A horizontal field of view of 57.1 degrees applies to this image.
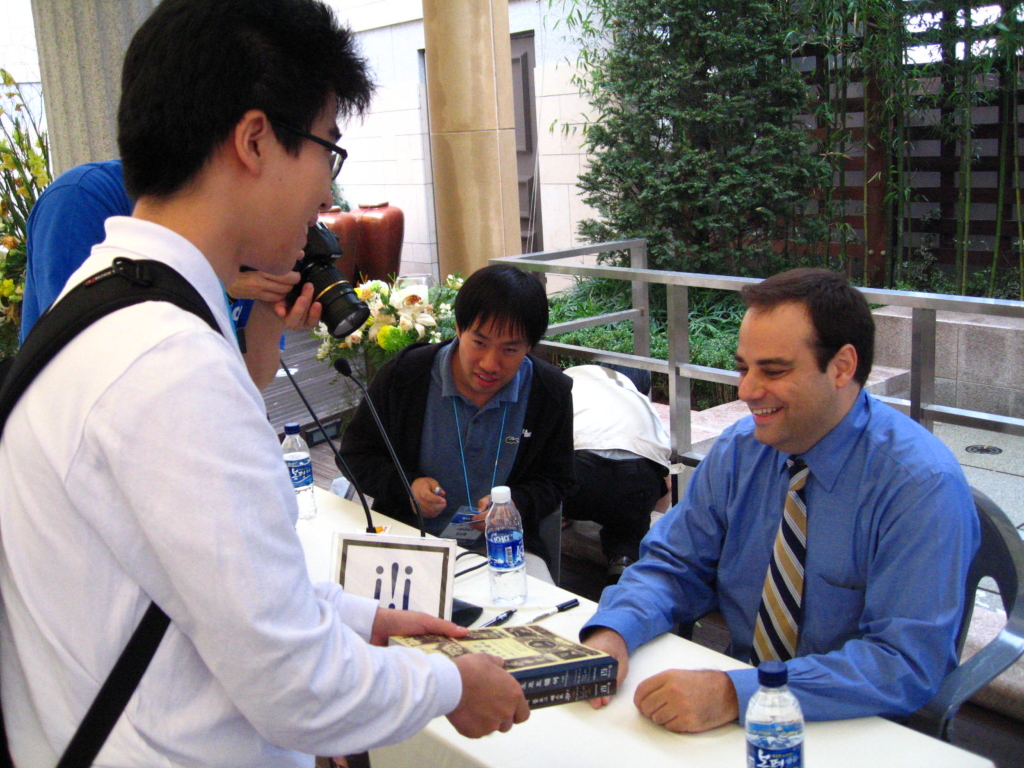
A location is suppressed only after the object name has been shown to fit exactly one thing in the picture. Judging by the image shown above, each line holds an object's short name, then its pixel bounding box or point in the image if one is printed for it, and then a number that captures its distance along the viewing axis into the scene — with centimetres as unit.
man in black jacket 217
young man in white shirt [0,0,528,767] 70
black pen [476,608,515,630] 156
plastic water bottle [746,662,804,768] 101
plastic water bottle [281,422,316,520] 213
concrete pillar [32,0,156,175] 357
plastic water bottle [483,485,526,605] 164
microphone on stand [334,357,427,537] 167
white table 115
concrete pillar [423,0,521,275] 514
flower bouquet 246
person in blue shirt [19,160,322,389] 171
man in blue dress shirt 127
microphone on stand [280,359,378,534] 181
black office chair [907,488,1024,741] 137
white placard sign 149
